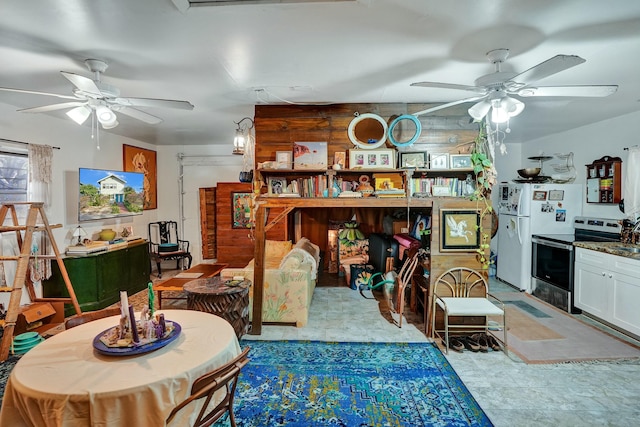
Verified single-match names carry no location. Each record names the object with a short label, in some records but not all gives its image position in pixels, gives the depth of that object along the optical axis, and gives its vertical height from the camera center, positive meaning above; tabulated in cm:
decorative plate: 177 -75
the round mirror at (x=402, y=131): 367 +85
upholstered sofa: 376 -98
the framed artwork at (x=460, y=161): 367 +50
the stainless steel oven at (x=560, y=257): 424 -69
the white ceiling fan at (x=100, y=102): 243 +84
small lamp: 466 -35
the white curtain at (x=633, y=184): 392 +25
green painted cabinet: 430 -95
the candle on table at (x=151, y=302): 201 -57
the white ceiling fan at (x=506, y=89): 220 +84
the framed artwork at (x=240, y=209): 630 -3
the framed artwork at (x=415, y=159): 373 +53
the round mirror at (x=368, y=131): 371 +86
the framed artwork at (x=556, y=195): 489 +16
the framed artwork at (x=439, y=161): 370 +50
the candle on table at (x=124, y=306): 189 -57
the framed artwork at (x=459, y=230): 355 -25
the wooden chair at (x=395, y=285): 379 -107
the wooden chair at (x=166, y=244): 597 -68
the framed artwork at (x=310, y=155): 375 +58
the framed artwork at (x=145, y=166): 574 +75
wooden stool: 327 -91
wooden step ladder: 307 -47
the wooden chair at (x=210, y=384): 155 -83
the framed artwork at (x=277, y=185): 396 +26
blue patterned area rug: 226 -140
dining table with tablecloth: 147 -81
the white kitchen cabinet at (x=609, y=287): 336 -89
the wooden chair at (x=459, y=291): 341 -90
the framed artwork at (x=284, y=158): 379 +56
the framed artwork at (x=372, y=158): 372 +54
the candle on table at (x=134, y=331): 187 -69
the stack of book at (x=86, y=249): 438 -54
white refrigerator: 489 -10
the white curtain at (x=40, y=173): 399 +43
